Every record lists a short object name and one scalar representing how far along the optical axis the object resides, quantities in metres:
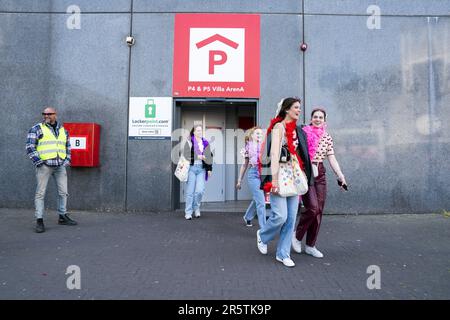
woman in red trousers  4.31
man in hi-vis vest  5.68
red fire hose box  7.51
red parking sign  7.79
